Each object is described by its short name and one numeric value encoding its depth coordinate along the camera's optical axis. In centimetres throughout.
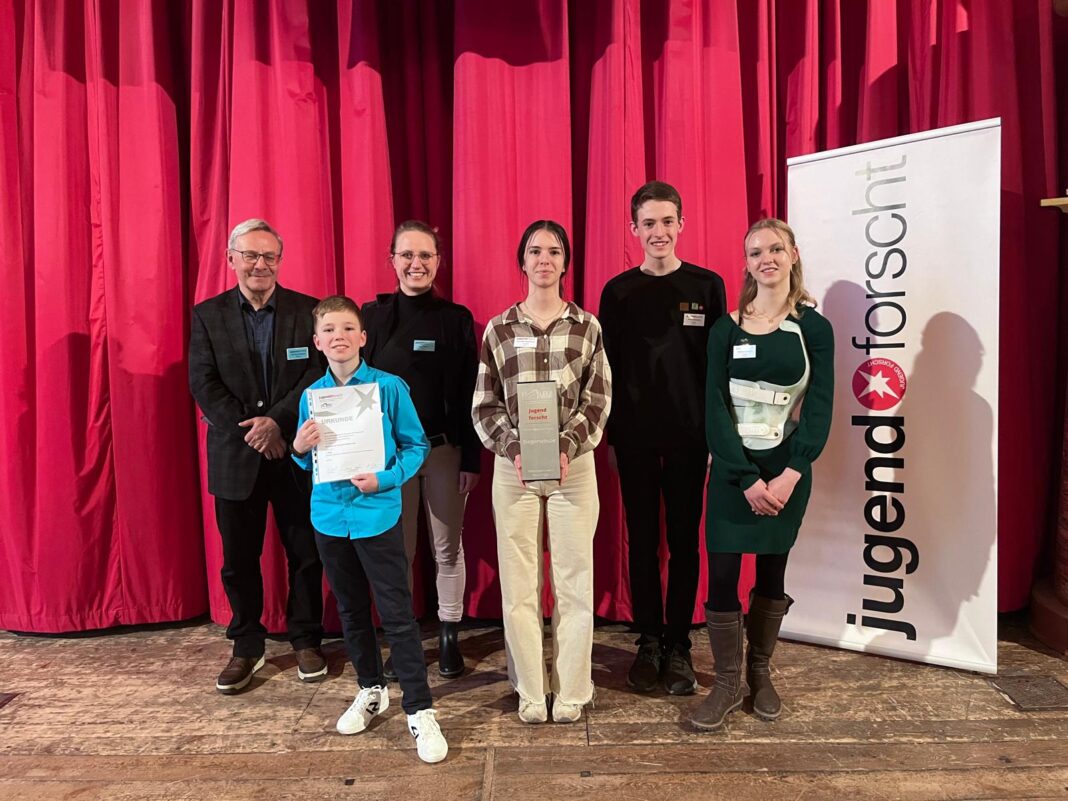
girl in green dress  187
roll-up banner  222
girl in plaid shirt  189
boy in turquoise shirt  183
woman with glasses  217
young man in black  207
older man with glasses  215
